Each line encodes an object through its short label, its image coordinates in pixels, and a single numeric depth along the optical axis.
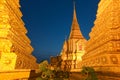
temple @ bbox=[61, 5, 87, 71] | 16.56
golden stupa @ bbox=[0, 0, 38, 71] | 3.90
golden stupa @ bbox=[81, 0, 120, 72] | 4.25
